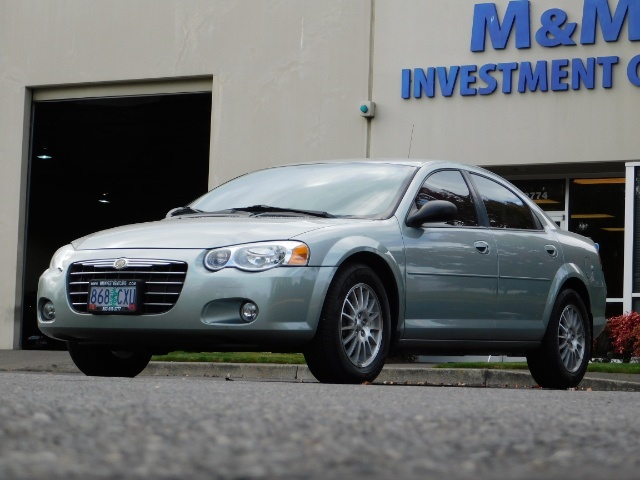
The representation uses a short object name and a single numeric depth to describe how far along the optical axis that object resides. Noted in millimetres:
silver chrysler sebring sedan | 7254
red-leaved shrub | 14781
